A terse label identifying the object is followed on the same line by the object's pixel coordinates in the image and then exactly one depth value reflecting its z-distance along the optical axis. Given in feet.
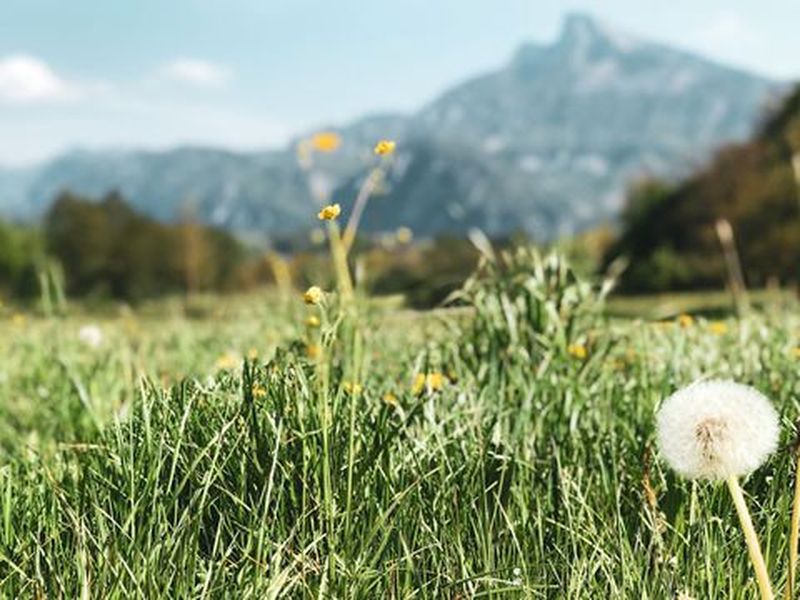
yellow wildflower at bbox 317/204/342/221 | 7.91
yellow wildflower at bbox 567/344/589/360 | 15.38
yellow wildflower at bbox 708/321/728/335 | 20.70
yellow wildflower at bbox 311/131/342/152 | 11.37
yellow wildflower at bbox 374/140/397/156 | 9.74
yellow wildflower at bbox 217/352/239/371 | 18.75
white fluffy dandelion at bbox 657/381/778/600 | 6.53
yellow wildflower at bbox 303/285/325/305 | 7.19
